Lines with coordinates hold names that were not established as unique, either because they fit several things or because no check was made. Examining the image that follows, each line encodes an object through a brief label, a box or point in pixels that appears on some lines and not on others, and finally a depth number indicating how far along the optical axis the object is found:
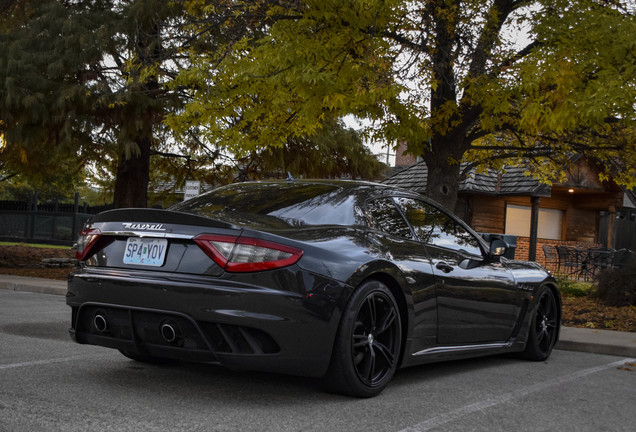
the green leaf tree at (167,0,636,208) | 9.01
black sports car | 4.27
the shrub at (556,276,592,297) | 14.69
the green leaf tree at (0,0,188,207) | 14.58
